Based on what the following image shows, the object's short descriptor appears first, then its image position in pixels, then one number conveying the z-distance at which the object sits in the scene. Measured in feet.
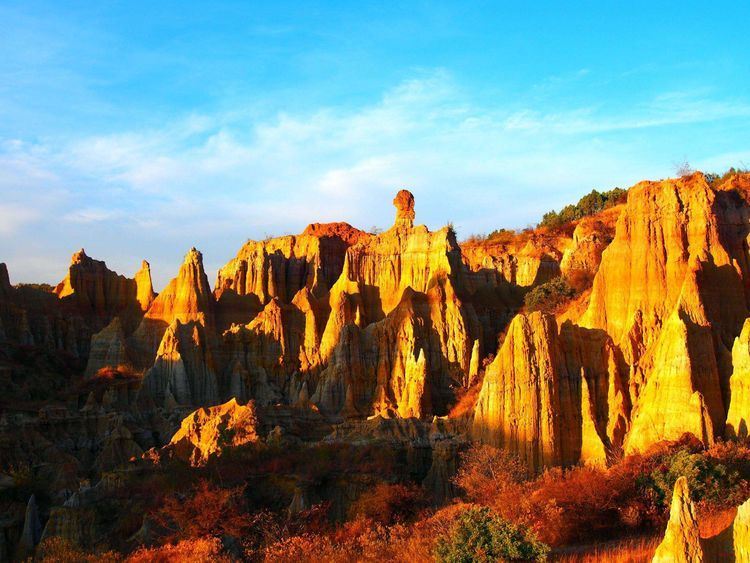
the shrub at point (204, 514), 101.35
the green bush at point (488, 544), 73.00
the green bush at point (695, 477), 93.61
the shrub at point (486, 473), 106.52
